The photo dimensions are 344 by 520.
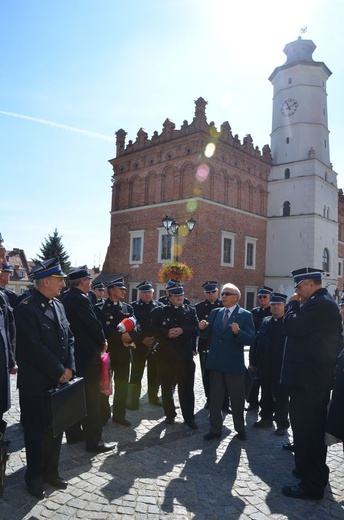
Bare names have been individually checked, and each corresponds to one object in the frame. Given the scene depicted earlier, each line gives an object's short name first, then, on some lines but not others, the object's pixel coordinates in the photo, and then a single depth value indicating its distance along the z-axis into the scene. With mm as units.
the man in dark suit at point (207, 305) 7797
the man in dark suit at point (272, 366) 6133
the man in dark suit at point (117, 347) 6086
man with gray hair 5609
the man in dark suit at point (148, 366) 7488
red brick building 25750
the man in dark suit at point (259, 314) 7281
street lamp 17000
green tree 41812
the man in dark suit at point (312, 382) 4043
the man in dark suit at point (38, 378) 3846
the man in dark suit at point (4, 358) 3990
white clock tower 29562
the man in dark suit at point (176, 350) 6148
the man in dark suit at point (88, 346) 5016
